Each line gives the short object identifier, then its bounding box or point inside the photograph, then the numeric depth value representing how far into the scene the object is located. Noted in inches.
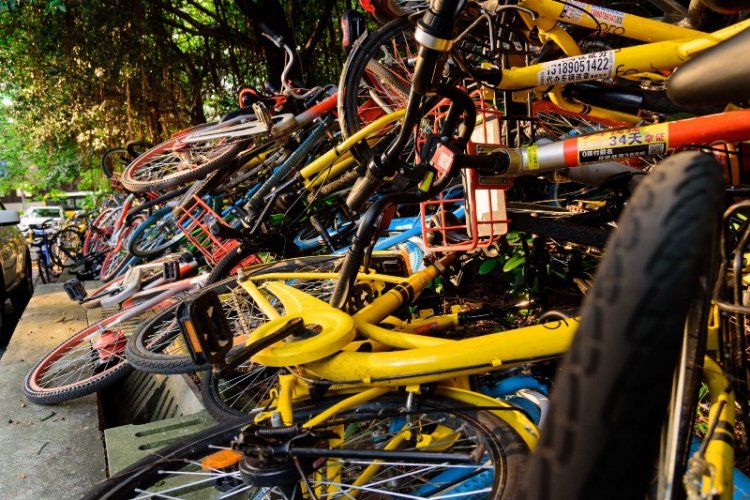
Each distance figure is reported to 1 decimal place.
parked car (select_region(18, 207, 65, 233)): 757.8
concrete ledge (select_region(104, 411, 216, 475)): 91.7
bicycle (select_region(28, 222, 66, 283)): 373.1
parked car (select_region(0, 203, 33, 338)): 201.0
